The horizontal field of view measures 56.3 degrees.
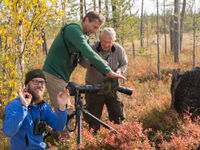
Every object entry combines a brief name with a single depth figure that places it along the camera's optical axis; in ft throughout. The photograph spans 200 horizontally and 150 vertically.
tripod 7.98
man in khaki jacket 11.47
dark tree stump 12.91
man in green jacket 8.29
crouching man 6.84
